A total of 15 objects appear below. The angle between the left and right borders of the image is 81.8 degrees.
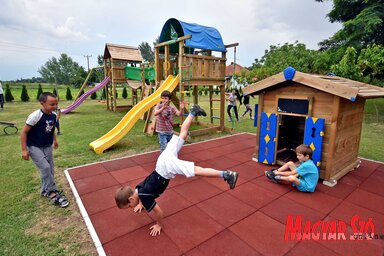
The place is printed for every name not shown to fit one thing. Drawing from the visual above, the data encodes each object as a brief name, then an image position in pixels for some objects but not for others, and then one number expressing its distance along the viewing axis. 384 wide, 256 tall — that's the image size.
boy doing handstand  2.66
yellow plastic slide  6.40
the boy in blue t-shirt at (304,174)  3.92
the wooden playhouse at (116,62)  14.59
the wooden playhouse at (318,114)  4.17
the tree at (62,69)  64.40
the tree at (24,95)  20.44
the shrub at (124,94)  25.95
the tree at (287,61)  22.82
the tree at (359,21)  13.88
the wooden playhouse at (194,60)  7.41
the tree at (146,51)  84.29
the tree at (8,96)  19.75
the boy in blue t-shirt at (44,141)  3.35
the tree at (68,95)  22.85
